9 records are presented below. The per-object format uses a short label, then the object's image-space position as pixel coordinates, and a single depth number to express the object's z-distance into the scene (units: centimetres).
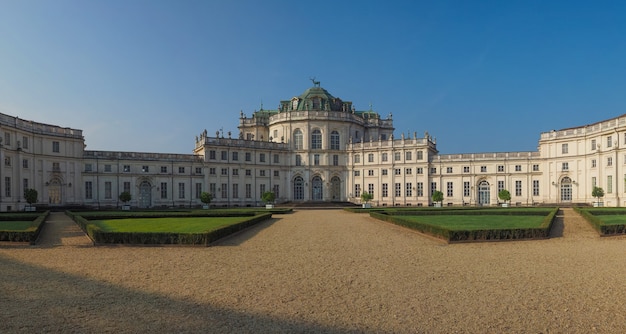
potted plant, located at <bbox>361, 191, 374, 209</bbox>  6494
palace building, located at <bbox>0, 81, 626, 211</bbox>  5334
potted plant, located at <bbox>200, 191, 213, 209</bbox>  5892
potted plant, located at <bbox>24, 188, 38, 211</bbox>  4629
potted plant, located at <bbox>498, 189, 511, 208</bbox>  6069
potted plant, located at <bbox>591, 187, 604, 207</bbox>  5294
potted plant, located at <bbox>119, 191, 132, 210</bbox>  5619
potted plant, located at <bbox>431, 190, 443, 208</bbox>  6140
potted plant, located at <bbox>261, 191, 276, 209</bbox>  6004
